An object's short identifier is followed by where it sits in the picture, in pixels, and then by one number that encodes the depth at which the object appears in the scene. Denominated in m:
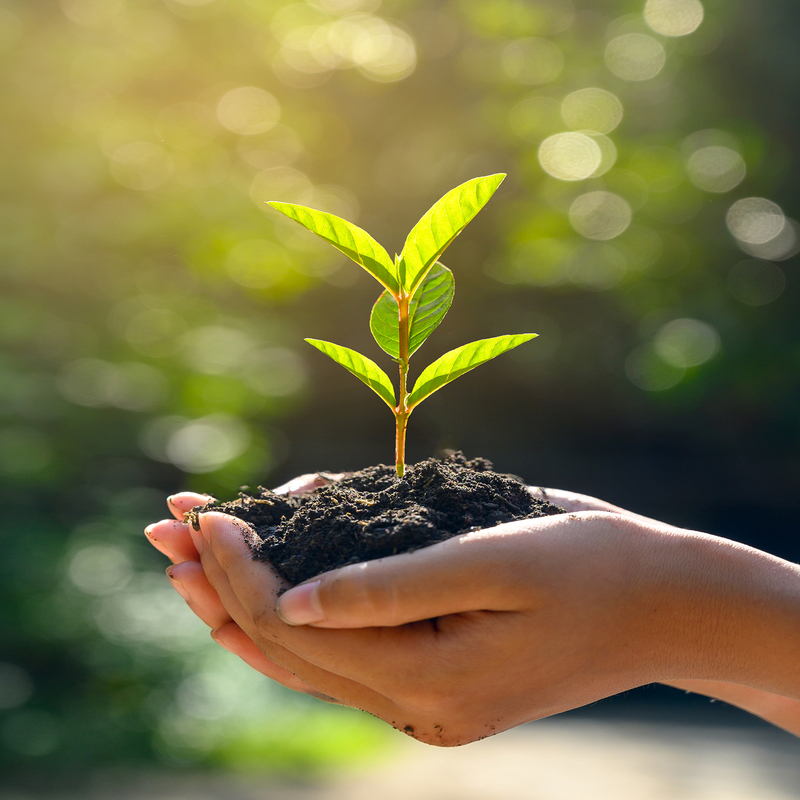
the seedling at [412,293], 0.62
